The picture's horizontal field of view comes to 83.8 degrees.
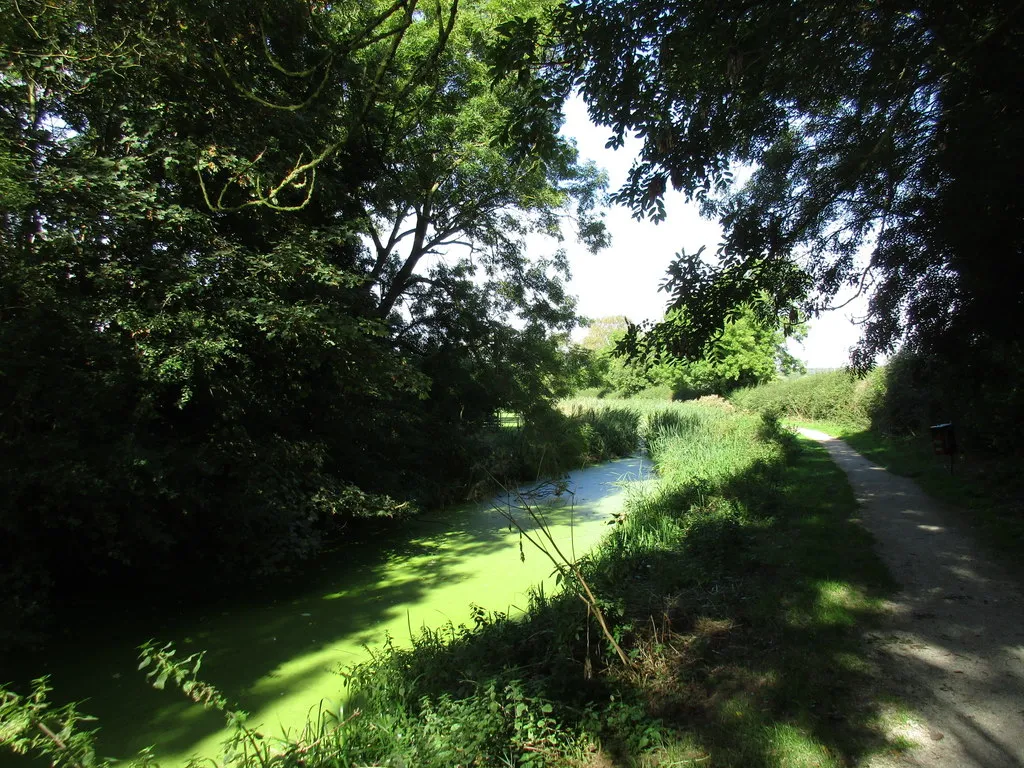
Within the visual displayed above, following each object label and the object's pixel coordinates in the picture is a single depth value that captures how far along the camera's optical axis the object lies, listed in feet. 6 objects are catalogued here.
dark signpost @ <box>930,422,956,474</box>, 27.99
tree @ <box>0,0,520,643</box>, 15.88
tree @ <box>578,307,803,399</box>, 103.71
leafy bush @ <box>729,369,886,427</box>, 62.54
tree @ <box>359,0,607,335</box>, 31.94
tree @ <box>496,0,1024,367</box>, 14.08
